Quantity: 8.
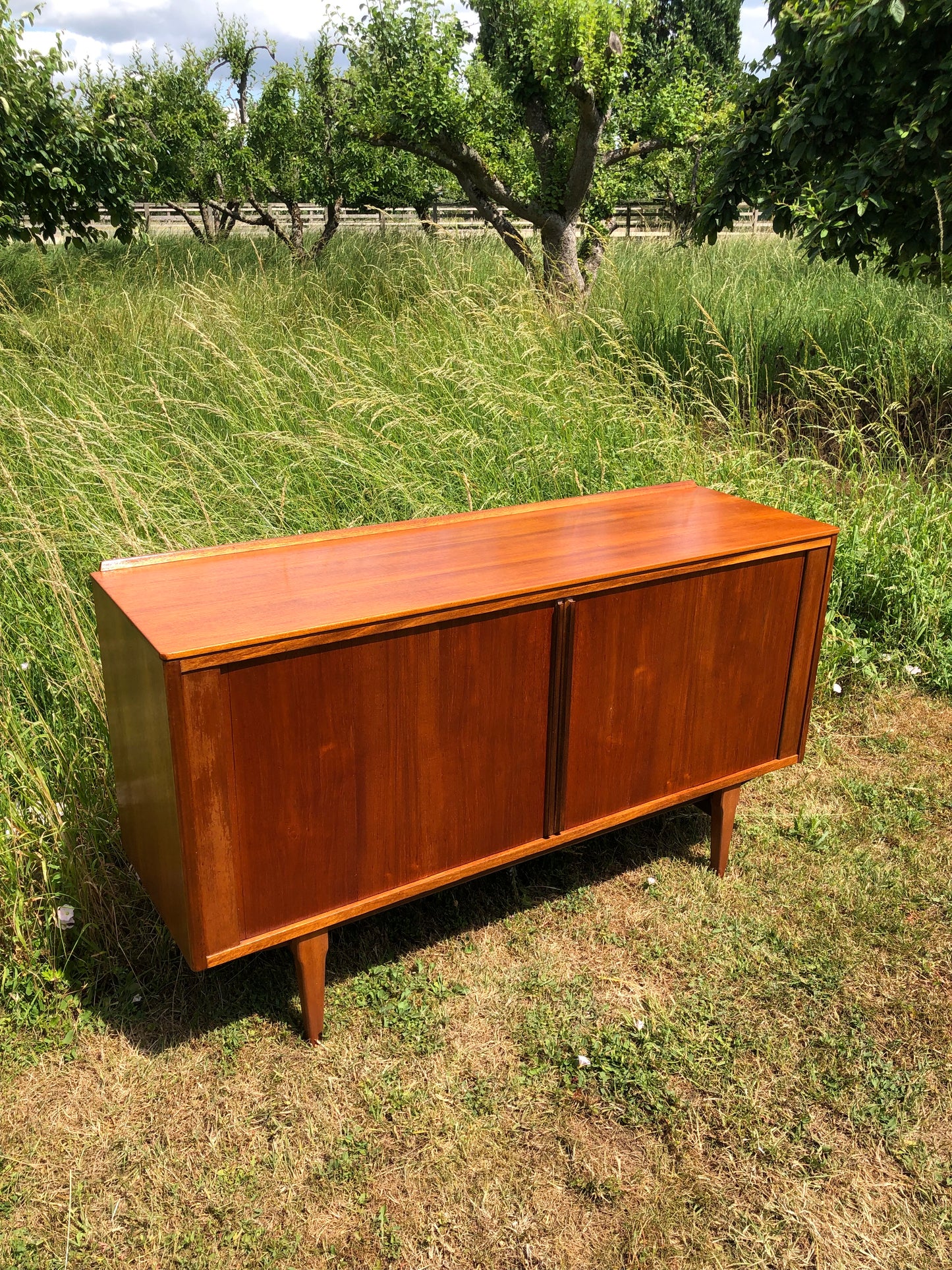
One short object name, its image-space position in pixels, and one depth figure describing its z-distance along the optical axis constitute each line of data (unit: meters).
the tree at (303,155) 11.52
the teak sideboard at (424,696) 1.70
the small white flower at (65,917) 2.16
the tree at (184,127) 12.16
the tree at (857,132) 4.52
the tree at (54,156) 5.89
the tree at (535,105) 6.70
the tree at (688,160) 7.33
